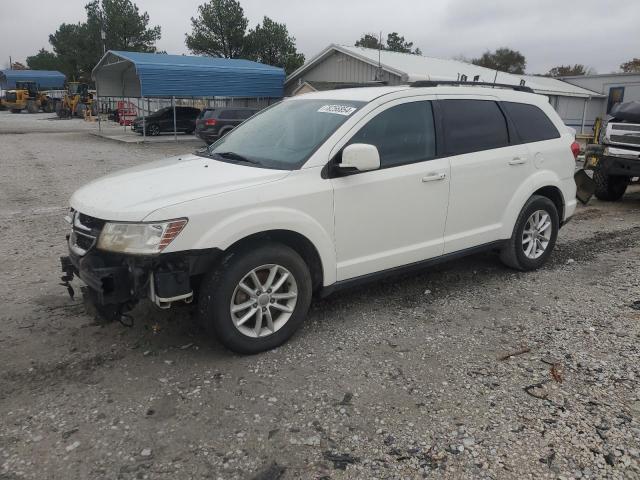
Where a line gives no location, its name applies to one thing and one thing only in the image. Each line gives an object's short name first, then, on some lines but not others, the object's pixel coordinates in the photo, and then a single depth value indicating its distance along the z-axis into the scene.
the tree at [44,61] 72.56
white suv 3.19
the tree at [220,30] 51.34
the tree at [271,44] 50.38
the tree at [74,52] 62.76
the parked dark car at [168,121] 26.34
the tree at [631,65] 55.00
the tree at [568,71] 61.00
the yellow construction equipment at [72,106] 40.41
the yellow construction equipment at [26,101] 46.97
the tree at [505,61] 56.78
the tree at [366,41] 46.87
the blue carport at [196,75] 21.95
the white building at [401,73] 22.01
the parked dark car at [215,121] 20.81
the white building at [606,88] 26.38
